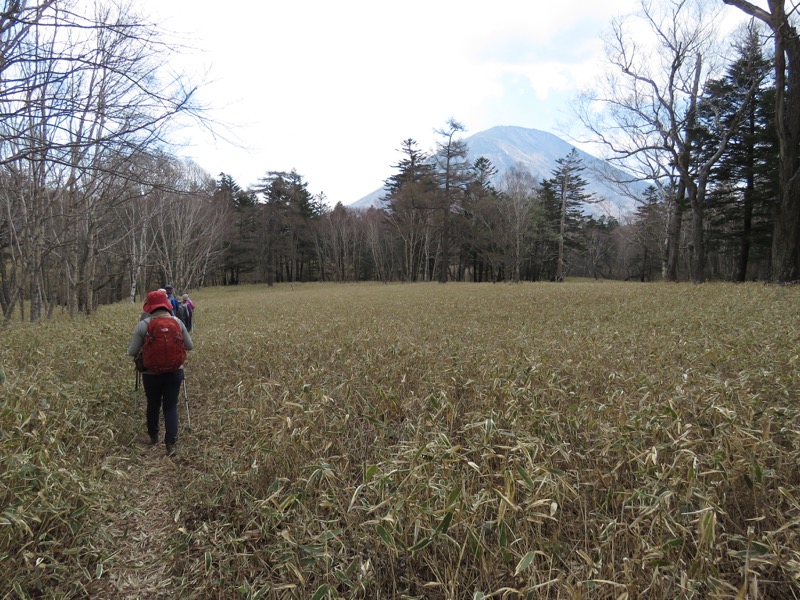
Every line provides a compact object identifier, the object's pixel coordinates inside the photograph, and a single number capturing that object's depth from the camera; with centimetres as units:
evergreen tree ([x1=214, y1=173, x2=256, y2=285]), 4675
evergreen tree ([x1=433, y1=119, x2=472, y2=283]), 3428
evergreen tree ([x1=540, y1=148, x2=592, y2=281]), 4182
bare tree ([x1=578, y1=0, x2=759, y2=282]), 1680
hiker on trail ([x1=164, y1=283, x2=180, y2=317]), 866
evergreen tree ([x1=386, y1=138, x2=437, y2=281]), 3612
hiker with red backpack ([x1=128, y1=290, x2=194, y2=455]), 449
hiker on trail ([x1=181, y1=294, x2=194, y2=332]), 1086
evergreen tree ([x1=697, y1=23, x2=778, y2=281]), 2075
